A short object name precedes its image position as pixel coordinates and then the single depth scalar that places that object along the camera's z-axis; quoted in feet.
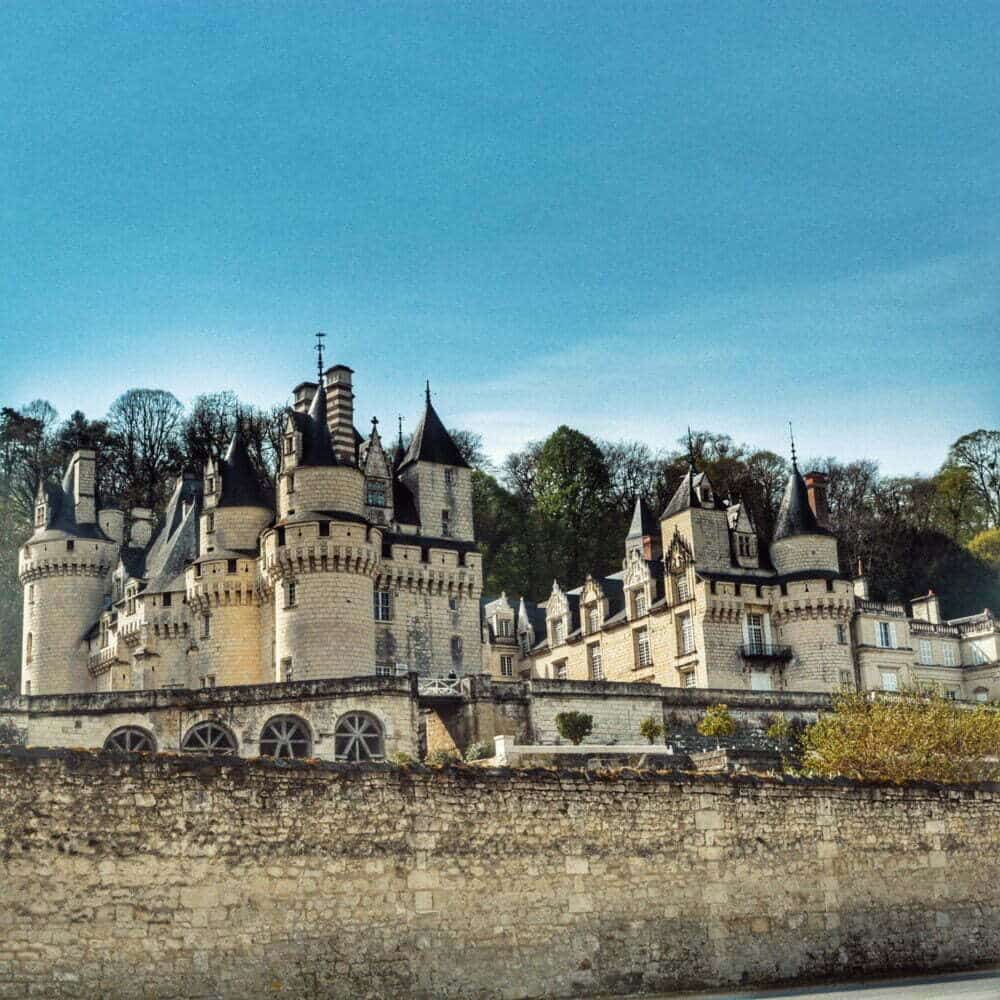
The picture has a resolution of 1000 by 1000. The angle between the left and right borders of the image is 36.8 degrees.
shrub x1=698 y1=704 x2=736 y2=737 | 148.56
